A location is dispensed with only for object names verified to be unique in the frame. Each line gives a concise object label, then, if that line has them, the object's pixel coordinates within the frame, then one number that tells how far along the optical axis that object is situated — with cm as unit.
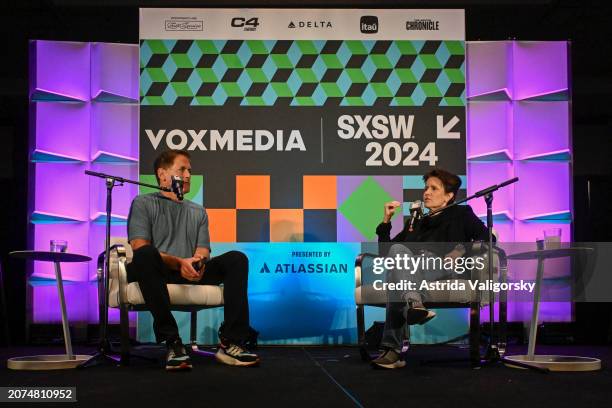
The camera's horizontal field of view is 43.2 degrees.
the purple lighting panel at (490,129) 537
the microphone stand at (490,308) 356
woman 363
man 365
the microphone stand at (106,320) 374
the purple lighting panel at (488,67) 540
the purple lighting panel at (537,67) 539
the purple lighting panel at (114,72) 533
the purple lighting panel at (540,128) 535
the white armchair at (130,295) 373
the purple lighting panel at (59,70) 527
